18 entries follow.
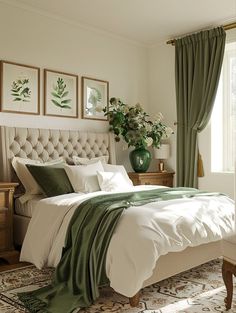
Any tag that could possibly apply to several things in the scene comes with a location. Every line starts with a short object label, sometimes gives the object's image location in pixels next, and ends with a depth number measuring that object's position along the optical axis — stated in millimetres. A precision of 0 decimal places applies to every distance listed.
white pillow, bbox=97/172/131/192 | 3961
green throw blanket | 2637
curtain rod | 4843
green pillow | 3809
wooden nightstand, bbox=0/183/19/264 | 3672
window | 5172
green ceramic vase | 5219
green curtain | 5004
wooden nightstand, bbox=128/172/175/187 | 5078
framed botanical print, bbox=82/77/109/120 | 5148
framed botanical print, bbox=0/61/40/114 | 4328
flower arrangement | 5160
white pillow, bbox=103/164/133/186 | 4465
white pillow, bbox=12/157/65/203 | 3969
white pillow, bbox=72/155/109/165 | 4648
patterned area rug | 2611
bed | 2873
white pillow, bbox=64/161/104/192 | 3887
